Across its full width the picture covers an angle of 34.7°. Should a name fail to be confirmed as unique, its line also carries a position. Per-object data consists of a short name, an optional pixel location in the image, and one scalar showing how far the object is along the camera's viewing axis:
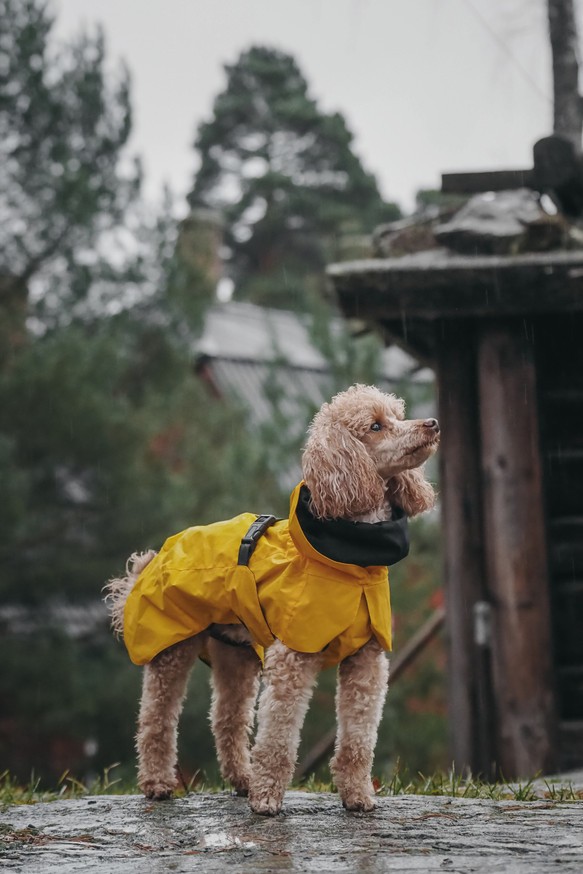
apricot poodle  3.27
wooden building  5.17
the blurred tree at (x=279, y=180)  26.41
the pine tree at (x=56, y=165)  10.66
